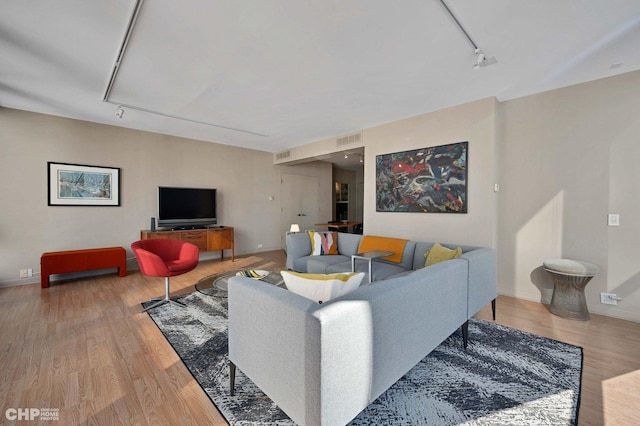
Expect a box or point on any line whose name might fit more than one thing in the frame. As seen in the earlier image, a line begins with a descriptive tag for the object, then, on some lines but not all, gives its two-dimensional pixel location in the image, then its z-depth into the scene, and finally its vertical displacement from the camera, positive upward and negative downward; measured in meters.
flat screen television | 5.28 +0.02
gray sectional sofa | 1.10 -0.65
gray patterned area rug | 1.57 -1.22
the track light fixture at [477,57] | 2.17 +1.46
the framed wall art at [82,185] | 4.36 +0.39
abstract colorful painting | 3.75 +0.46
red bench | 3.97 -0.86
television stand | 4.98 -0.56
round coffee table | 3.67 -1.17
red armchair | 3.12 -0.67
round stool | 2.86 -0.84
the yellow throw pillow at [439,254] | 2.77 -0.48
